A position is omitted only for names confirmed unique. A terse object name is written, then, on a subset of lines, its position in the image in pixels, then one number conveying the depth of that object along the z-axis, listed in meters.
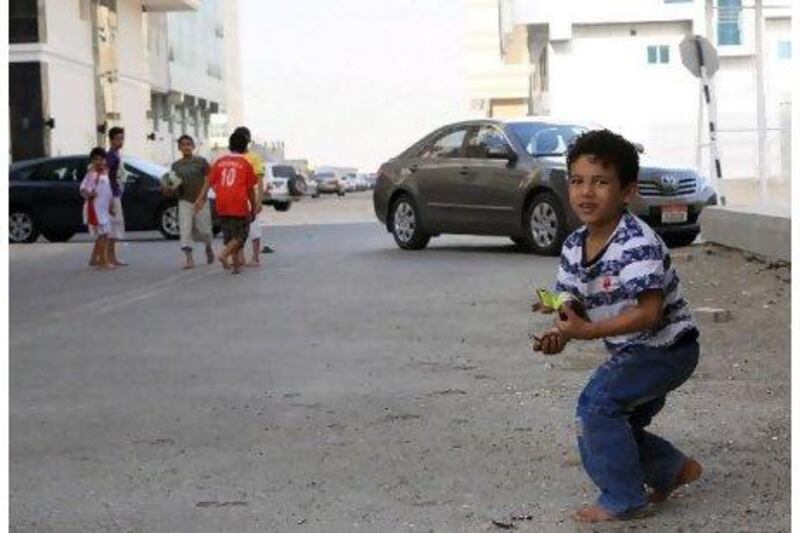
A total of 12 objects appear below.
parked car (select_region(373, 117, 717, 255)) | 16.75
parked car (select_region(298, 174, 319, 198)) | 72.59
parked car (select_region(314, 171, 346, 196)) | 89.25
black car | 24.72
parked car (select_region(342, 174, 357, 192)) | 103.88
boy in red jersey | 16.17
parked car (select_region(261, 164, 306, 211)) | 46.34
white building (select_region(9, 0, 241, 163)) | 52.31
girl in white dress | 17.42
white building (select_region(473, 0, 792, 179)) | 53.00
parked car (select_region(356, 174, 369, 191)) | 116.34
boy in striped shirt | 4.36
